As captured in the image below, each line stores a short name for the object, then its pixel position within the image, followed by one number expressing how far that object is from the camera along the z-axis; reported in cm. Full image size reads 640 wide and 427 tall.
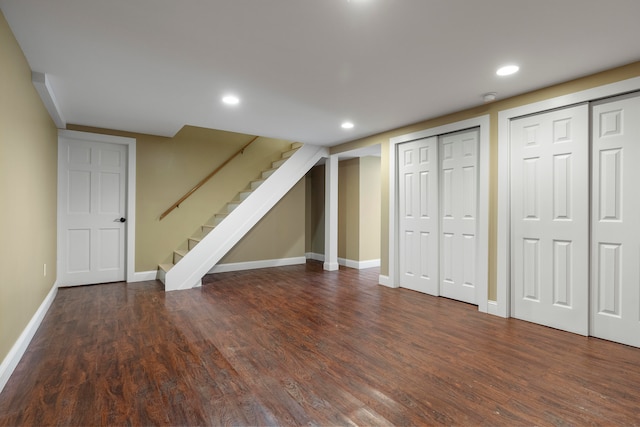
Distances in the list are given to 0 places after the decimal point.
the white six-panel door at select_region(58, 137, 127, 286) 465
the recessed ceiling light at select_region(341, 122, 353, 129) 442
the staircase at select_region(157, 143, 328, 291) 474
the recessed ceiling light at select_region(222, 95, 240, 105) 346
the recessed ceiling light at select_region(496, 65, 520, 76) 271
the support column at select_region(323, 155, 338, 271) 600
